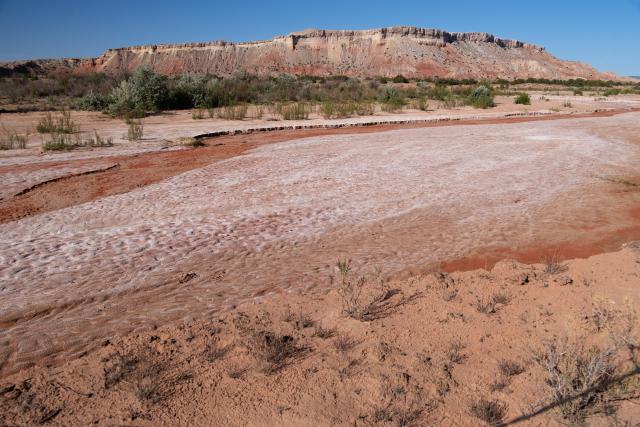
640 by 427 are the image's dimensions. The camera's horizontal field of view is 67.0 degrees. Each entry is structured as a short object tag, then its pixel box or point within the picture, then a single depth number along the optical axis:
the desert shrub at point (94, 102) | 24.25
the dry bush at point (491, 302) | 4.39
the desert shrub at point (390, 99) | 26.41
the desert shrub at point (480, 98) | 30.00
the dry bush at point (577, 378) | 2.96
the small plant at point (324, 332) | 4.05
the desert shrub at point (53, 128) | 15.70
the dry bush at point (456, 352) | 3.66
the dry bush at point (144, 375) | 3.26
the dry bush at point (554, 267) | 5.16
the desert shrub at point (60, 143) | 13.22
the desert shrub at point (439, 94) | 32.84
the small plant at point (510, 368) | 3.45
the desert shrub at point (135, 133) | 15.03
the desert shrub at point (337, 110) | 22.25
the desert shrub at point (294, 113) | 21.68
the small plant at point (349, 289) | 4.35
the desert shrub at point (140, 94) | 22.22
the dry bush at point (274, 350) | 3.65
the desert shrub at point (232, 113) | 21.56
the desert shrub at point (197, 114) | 21.45
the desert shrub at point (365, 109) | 24.19
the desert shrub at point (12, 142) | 13.36
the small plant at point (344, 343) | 3.86
